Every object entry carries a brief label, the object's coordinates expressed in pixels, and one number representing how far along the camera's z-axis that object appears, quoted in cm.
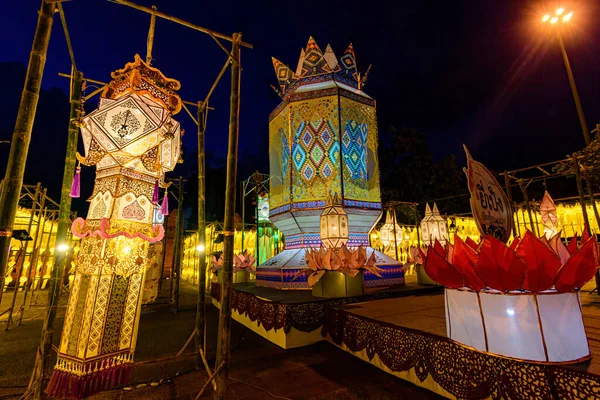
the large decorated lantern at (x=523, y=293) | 239
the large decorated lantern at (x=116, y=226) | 350
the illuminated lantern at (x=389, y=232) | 1284
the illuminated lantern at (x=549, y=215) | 1062
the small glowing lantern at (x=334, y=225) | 767
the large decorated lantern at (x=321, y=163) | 847
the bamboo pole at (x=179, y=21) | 346
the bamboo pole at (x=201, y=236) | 448
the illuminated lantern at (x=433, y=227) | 1041
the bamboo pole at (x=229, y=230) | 308
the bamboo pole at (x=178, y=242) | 908
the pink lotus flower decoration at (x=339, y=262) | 604
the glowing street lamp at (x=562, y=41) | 757
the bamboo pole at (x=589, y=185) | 823
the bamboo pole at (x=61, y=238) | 324
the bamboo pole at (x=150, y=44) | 441
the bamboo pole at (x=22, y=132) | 223
